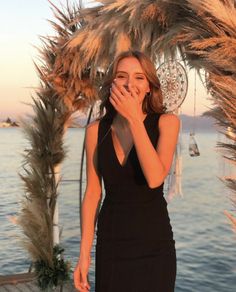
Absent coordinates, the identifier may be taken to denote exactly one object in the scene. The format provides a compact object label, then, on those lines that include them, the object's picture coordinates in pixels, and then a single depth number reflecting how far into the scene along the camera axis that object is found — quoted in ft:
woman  4.63
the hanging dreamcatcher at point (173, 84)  9.87
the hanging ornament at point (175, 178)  9.87
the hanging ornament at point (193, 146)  10.37
